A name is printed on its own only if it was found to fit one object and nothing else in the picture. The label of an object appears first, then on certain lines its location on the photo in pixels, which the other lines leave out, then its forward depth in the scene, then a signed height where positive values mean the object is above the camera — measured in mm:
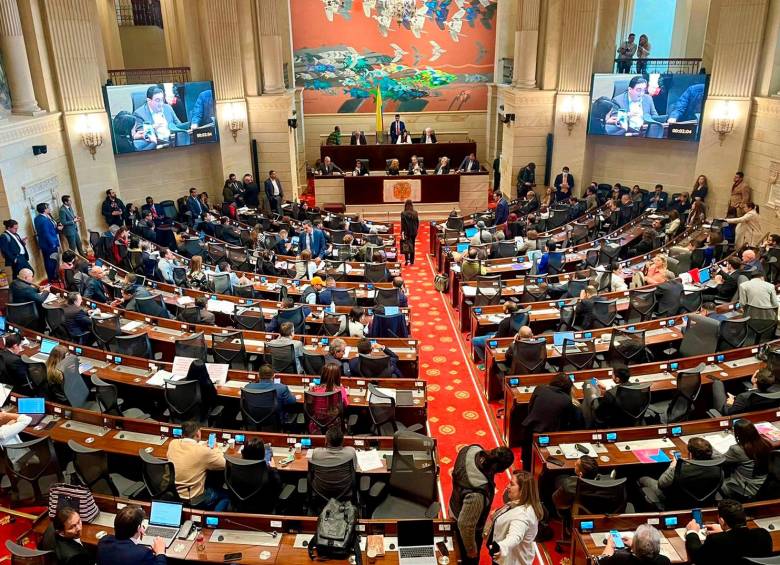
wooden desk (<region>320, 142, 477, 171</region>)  22438 -3008
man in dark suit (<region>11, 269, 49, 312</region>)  9953 -3311
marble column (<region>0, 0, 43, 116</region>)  13109 +138
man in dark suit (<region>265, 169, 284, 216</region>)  18630 -3551
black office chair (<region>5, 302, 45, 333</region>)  9539 -3529
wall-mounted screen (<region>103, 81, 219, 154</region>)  16016 -1239
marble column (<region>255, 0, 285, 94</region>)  19266 +545
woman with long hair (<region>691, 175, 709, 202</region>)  15945 -3071
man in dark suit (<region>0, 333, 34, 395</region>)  7691 -3437
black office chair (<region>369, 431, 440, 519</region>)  5945 -3752
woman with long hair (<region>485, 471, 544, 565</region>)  4871 -3381
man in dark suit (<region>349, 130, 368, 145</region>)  22703 -2522
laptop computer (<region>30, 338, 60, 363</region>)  8539 -3653
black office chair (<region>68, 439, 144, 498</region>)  5883 -3615
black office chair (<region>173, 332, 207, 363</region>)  8312 -3478
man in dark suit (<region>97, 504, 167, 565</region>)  4695 -3375
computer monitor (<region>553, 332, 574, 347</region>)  8766 -3606
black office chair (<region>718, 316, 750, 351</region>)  8531 -3509
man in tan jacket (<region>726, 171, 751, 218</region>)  14656 -3018
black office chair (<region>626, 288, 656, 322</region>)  9922 -3594
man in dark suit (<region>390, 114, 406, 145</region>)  23219 -2275
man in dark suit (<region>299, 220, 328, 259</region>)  13438 -3577
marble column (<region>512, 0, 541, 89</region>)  19641 +662
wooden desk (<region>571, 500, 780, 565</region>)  5359 -3716
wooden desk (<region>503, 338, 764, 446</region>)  7754 -3775
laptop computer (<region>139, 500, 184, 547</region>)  5438 -3677
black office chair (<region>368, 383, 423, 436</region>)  7066 -3693
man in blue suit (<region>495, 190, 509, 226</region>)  16312 -3659
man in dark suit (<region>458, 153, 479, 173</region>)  20109 -3080
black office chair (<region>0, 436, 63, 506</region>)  6156 -3764
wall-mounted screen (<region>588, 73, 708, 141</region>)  16297 -1152
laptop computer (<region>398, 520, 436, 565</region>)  5211 -3724
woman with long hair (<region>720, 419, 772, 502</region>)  5766 -3509
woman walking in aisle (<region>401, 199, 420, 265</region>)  14969 -3695
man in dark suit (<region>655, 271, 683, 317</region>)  10078 -3575
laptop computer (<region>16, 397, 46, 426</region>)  7066 -3577
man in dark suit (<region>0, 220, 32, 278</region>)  11887 -3213
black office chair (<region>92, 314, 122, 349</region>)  9023 -3533
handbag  5320 -3461
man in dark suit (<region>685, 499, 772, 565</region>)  4645 -3358
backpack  5012 -3527
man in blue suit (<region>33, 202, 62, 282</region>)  13031 -3317
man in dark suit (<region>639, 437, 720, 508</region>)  5602 -3531
